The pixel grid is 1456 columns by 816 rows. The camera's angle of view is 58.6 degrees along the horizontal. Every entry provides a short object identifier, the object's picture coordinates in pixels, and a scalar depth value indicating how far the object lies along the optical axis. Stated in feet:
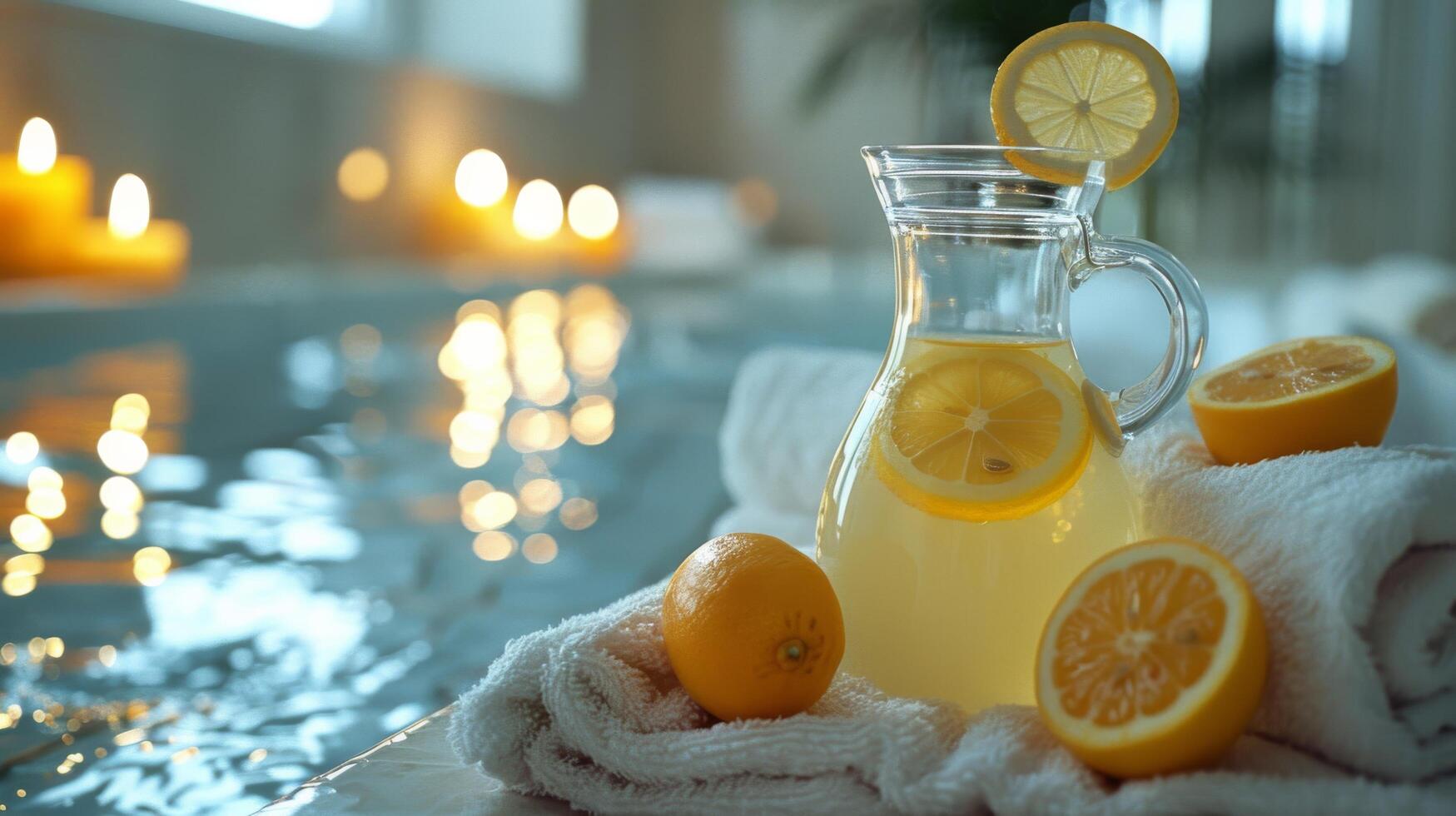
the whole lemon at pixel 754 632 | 1.44
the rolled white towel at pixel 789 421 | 2.60
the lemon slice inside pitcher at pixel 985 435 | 1.54
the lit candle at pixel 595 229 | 13.04
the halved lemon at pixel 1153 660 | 1.27
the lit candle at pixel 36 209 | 6.78
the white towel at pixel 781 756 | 1.24
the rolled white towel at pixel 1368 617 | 1.30
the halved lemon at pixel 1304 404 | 1.66
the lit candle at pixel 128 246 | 7.11
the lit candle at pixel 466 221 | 12.95
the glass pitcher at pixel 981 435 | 1.55
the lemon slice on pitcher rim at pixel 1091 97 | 1.62
